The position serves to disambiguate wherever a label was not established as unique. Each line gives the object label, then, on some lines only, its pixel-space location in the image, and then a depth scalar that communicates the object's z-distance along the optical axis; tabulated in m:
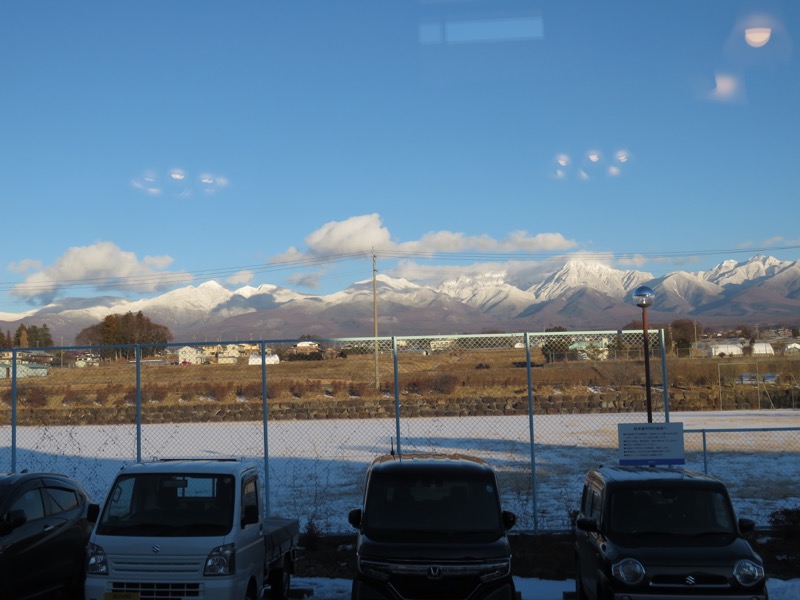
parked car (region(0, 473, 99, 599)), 7.84
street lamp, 12.68
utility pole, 49.66
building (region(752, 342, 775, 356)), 69.69
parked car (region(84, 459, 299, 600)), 7.38
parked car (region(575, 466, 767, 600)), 7.38
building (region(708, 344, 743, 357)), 67.34
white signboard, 11.61
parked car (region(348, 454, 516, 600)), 7.38
